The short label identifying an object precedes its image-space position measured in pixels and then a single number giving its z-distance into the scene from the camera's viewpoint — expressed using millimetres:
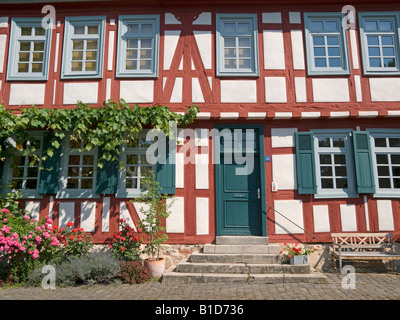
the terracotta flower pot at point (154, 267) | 5922
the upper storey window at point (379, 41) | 7129
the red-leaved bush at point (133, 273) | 5672
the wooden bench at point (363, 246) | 5965
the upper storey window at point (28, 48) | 7289
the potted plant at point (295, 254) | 5859
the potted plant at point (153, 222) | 5980
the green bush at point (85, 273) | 5584
